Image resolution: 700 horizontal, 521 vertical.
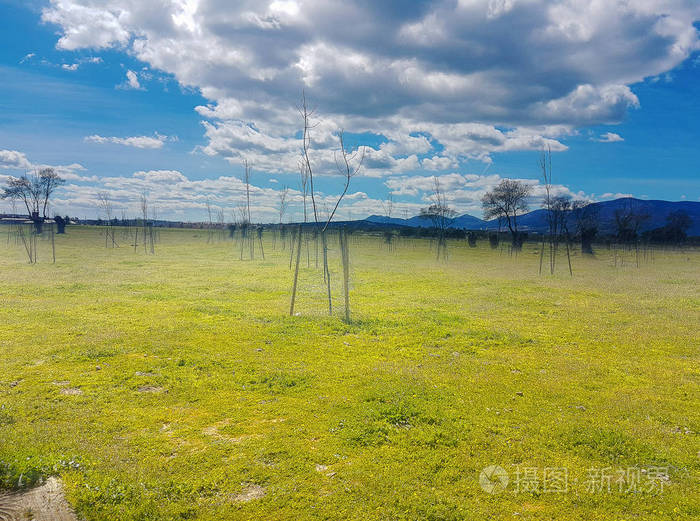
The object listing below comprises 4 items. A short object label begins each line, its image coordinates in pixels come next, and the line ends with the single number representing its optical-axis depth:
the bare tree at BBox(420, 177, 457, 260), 60.38
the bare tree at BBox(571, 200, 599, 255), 56.19
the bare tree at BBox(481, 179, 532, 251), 59.22
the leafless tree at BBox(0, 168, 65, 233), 59.97
